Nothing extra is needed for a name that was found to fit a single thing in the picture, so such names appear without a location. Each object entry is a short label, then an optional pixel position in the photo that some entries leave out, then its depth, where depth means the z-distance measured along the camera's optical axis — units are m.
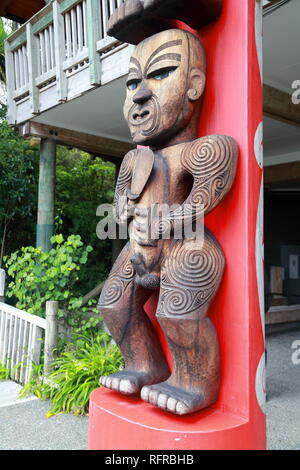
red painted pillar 1.13
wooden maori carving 1.16
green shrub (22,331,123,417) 2.59
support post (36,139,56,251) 4.42
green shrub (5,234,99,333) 3.21
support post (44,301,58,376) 2.89
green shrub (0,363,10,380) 3.28
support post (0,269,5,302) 3.85
